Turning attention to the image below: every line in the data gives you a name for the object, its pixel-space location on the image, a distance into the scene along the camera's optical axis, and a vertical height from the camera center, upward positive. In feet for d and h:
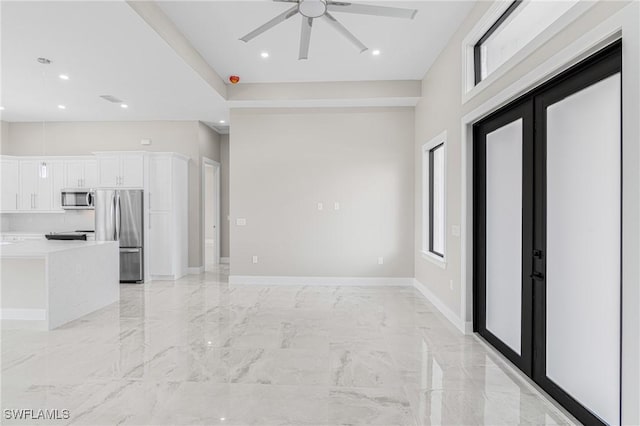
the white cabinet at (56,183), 22.06 +1.70
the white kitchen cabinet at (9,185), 21.95 +1.54
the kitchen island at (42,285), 12.51 -2.79
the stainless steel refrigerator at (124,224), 20.20 -0.83
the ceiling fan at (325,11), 9.46 +5.54
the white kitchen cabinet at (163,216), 21.09 -0.41
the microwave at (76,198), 21.39 +0.72
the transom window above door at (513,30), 7.95 +4.77
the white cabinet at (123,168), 20.58 +2.44
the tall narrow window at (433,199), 17.13 +0.47
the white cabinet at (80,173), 21.93 +2.31
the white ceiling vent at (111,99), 18.18 +5.89
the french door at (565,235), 6.35 -0.61
